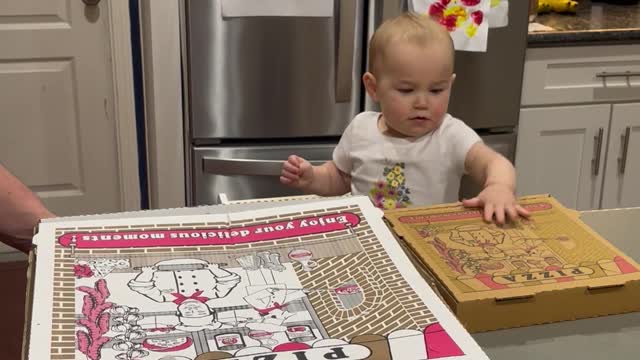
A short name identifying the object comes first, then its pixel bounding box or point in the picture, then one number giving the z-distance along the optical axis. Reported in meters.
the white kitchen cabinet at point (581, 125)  2.47
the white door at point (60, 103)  2.87
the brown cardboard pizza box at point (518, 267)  0.78
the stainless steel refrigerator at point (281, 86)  2.20
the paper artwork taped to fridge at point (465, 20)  2.27
